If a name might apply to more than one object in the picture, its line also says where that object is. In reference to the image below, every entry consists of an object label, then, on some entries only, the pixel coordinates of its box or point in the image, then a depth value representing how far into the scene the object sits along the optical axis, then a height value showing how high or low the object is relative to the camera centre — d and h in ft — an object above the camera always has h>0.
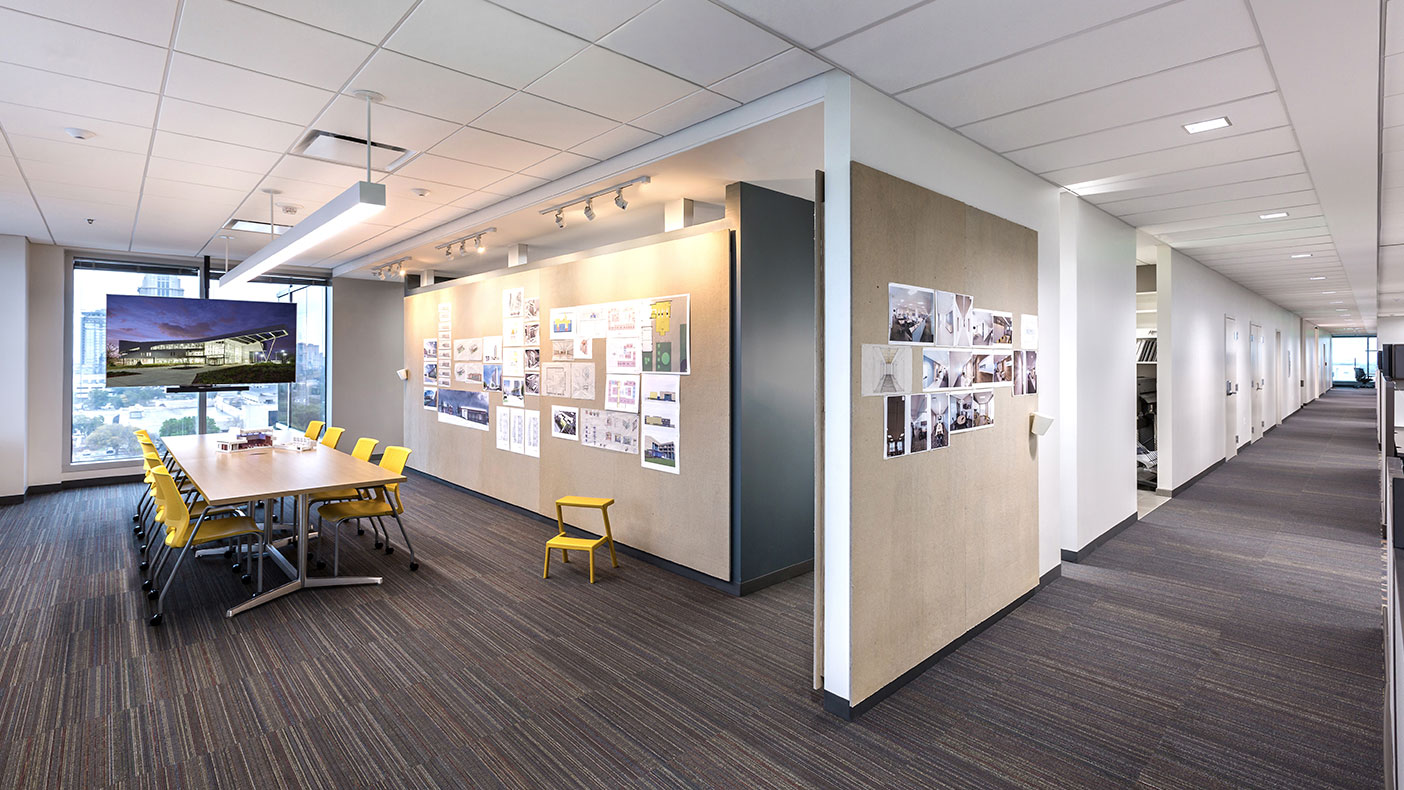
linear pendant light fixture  10.93 +3.34
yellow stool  14.74 -3.29
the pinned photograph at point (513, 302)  20.81 +3.08
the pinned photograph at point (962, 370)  11.41 +0.47
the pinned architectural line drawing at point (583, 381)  17.78 +0.45
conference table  13.42 -1.79
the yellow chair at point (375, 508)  15.30 -2.68
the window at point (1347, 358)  92.94 +5.27
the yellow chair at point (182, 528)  13.14 -2.71
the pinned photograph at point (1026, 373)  13.34 +0.48
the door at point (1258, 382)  36.47 +0.74
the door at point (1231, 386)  30.58 +0.41
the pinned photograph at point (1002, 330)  12.54 +1.29
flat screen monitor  24.48 +2.23
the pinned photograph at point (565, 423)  18.47 -0.73
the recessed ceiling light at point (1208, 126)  10.74 +4.49
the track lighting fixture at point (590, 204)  14.34 +4.63
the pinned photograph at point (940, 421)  10.98 -0.43
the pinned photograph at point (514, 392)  20.76 +0.19
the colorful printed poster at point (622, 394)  16.46 +0.09
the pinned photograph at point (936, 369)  10.83 +0.45
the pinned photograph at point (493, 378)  22.02 +0.68
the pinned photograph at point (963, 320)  11.52 +1.35
